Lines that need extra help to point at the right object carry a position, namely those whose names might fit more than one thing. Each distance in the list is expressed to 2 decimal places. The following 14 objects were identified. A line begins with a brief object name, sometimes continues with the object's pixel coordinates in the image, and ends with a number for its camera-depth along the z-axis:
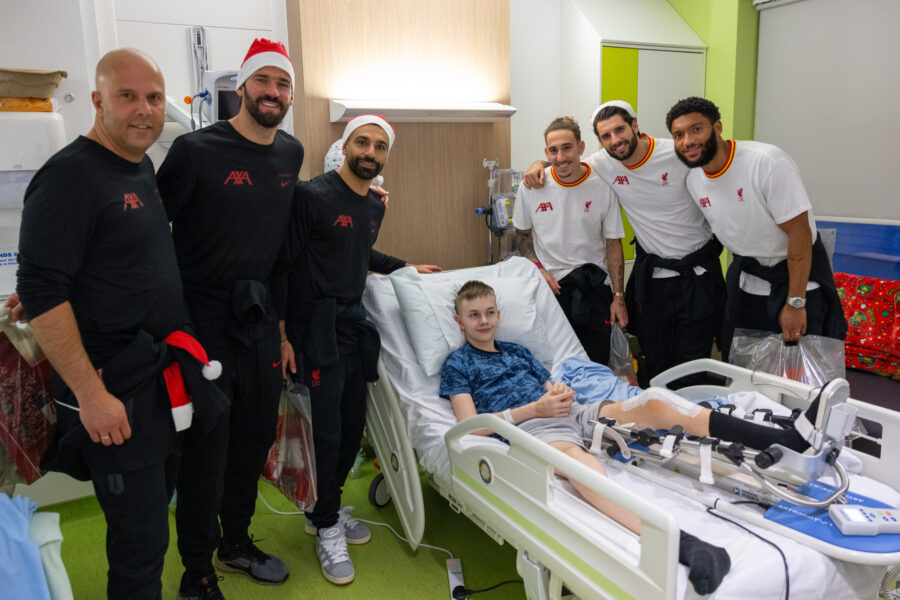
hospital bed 1.65
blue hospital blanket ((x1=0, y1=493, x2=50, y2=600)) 1.49
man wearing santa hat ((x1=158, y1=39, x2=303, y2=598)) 2.10
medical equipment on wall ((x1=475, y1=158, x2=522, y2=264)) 3.57
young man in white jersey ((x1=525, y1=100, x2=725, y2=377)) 2.96
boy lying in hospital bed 1.86
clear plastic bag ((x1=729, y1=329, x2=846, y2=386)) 2.65
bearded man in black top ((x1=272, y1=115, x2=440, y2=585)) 2.39
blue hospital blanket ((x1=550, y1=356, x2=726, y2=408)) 2.61
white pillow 2.72
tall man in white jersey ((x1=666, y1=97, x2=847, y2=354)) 2.60
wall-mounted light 3.20
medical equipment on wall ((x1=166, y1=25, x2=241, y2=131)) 2.98
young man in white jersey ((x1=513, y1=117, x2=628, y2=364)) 3.14
